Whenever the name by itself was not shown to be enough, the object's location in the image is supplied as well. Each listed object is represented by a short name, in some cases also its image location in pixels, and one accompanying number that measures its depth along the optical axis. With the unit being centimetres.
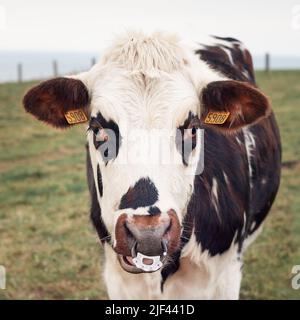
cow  248
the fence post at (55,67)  1699
